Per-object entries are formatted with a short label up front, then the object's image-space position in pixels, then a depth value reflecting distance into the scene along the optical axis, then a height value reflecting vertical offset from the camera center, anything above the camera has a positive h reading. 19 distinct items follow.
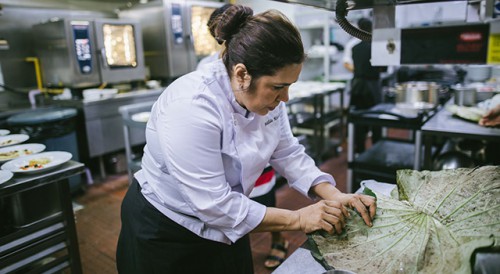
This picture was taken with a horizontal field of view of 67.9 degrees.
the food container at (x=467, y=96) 3.20 -0.35
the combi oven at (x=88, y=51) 4.37 +0.24
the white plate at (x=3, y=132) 2.73 -0.43
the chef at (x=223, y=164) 1.14 -0.32
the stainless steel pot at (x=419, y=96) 3.27 -0.34
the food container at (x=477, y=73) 5.65 -0.28
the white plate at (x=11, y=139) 2.48 -0.45
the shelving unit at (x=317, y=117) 4.77 -0.77
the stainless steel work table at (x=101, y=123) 4.35 -0.63
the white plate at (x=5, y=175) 1.82 -0.50
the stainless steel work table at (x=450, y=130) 2.41 -0.49
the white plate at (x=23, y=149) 2.29 -0.48
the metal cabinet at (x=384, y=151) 3.00 -0.85
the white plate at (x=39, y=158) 1.97 -0.50
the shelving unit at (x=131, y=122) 3.44 -0.49
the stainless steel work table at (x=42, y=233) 1.92 -0.89
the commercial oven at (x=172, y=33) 5.15 +0.48
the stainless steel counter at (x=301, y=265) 1.13 -0.62
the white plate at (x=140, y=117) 3.45 -0.46
